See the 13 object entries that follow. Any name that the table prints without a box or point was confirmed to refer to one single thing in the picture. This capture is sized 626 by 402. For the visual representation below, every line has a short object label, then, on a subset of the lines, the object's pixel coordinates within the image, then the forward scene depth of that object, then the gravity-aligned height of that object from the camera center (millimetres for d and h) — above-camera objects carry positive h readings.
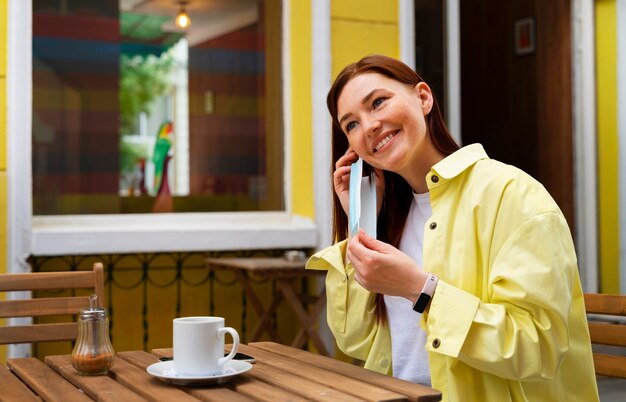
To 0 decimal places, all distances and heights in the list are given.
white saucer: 1765 -342
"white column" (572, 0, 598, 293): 5953 +354
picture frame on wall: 6973 +1253
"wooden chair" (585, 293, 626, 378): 2232 -342
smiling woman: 1831 -143
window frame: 4445 -114
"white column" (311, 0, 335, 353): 5043 +425
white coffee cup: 1782 -283
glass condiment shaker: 1924 -306
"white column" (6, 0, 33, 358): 4414 +278
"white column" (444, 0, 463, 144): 5512 +848
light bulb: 5082 +1019
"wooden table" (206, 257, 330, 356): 4379 -476
